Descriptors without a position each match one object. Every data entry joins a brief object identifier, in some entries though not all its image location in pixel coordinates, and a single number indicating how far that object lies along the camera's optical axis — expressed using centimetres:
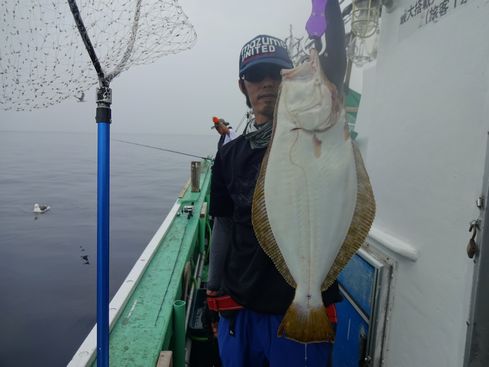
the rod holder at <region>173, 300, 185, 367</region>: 304
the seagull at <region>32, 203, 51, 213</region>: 1562
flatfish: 146
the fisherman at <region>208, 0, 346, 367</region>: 187
